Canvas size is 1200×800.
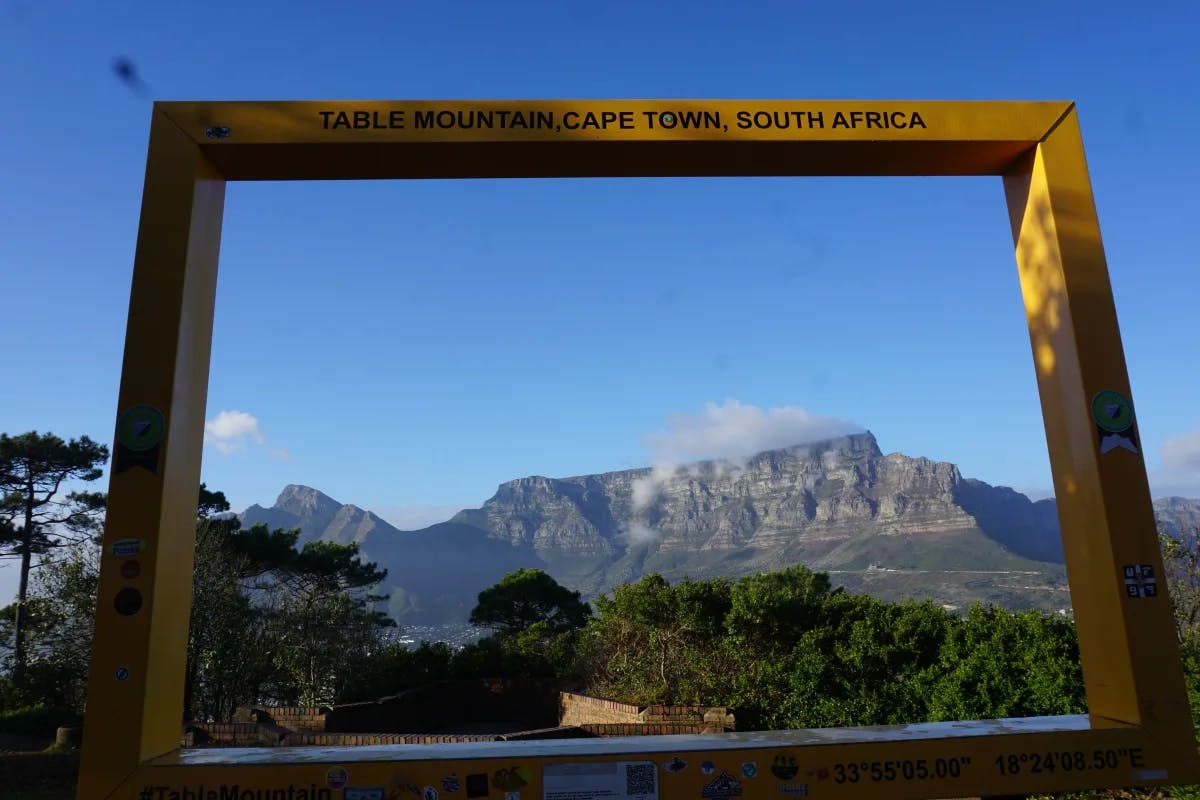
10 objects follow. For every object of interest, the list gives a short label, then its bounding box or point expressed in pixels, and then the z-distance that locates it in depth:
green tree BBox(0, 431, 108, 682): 25.41
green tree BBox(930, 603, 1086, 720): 9.97
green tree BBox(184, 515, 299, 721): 19.06
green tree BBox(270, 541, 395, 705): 21.03
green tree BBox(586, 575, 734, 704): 14.62
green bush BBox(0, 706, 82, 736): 17.84
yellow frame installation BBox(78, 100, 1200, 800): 3.53
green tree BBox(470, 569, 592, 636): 35.31
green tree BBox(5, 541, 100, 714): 19.55
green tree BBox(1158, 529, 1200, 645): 16.45
